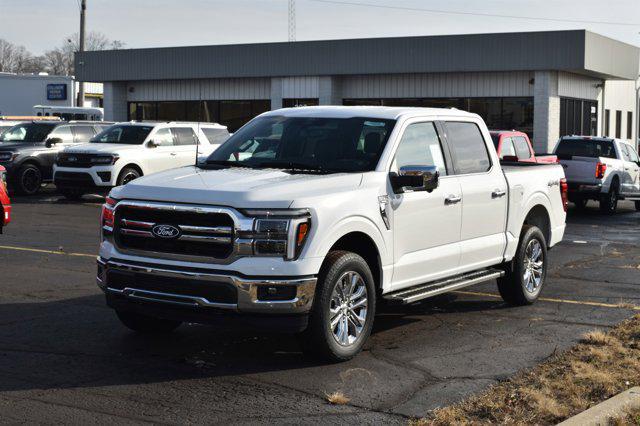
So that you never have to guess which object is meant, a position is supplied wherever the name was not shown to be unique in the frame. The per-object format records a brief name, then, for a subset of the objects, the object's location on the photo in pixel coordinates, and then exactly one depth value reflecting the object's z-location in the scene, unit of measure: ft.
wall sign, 208.13
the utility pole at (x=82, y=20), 139.33
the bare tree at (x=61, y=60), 458.50
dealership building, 115.44
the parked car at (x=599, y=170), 74.84
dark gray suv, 78.95
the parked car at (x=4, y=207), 43.96
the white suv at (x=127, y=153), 72.28
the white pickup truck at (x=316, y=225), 22.94
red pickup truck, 65.83
